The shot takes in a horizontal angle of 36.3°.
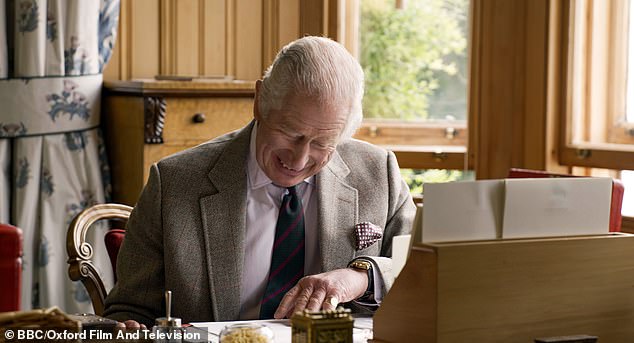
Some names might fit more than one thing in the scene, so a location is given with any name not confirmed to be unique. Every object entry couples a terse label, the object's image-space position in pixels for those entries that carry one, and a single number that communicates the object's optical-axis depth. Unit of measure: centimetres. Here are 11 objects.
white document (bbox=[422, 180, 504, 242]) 153
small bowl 160
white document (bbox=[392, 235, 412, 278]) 166
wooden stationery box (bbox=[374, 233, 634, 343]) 155
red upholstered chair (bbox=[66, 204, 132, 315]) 262
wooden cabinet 380
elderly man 222
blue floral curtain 381
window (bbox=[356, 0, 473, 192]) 414
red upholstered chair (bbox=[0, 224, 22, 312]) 214
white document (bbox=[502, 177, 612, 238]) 161
